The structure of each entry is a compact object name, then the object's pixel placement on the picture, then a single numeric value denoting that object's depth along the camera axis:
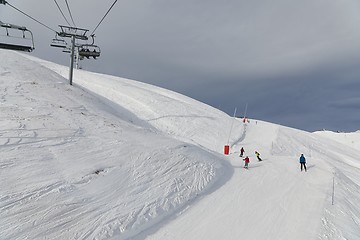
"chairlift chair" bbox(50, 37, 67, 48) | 27.52
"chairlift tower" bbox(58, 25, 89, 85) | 25.80
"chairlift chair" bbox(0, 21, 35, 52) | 15.62
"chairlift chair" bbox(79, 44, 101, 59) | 38.69
